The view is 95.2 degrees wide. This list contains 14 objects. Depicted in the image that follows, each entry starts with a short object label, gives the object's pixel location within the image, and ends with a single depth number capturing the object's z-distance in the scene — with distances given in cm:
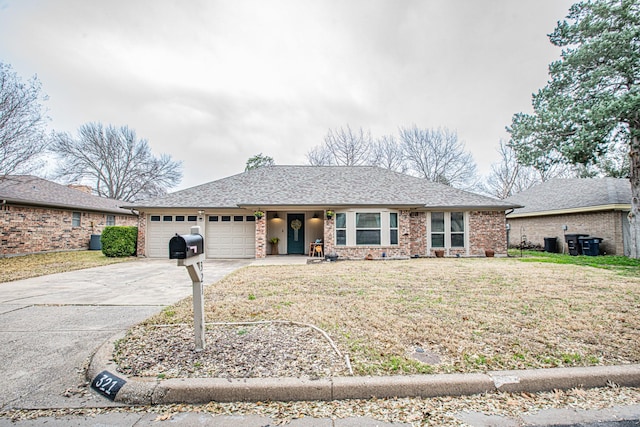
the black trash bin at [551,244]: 1554
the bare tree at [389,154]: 2689
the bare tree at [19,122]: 1095
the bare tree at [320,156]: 2688
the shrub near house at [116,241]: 1288
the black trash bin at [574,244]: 1378
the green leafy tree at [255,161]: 2714
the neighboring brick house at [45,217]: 1275
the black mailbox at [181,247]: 261
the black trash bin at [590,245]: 1320
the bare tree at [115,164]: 2597
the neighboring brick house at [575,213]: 1308
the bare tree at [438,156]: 2650
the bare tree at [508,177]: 2859
